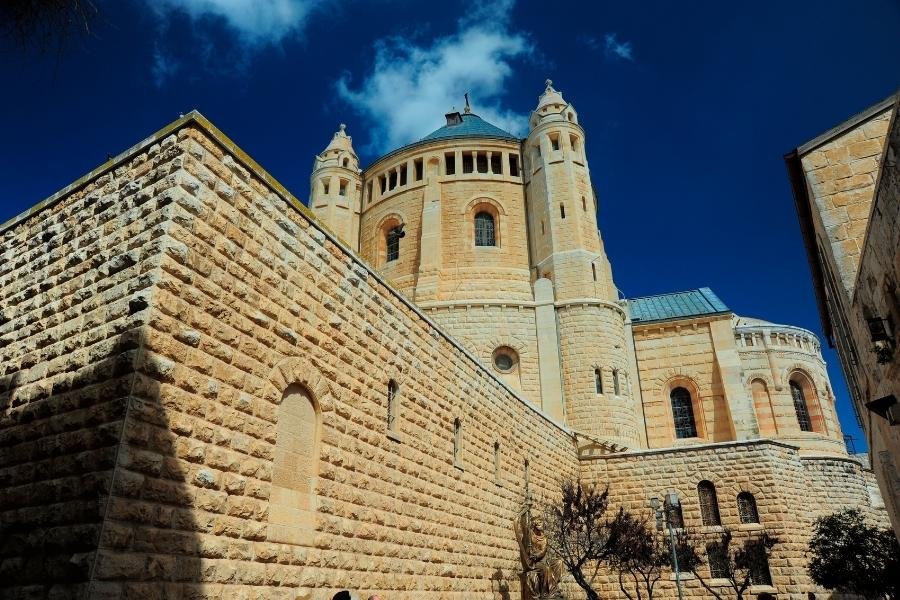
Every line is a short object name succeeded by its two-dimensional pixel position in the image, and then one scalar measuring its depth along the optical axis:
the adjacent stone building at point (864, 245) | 6.62
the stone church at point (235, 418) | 4.95
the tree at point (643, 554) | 13.82
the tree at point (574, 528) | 12.49
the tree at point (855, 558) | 13.62
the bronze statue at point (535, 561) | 11.66
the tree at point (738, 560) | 15.64
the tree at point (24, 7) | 4.64
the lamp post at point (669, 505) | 13.81
